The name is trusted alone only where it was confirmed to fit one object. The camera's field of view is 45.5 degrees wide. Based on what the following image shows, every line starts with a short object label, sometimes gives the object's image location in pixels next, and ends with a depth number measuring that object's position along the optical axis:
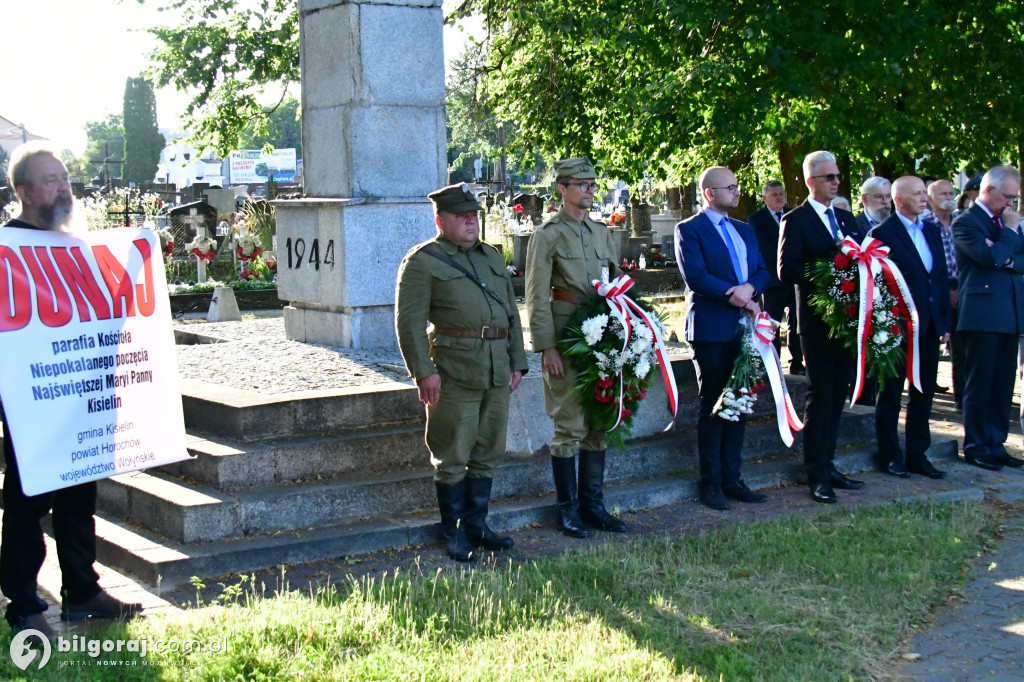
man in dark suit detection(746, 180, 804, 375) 11.30
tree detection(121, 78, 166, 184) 87.79
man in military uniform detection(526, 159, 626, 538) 6.84
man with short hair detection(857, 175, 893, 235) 9.22
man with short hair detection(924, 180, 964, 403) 10.77
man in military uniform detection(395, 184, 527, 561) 6.21
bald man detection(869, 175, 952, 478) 8.42
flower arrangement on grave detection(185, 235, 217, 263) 20.52
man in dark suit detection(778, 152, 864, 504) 7.87
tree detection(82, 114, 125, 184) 113.36
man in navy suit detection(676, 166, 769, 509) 7.33
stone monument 8.77
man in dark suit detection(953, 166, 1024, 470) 8.80
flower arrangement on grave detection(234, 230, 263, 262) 21.19
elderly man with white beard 5.04
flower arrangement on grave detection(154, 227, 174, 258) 20.33
